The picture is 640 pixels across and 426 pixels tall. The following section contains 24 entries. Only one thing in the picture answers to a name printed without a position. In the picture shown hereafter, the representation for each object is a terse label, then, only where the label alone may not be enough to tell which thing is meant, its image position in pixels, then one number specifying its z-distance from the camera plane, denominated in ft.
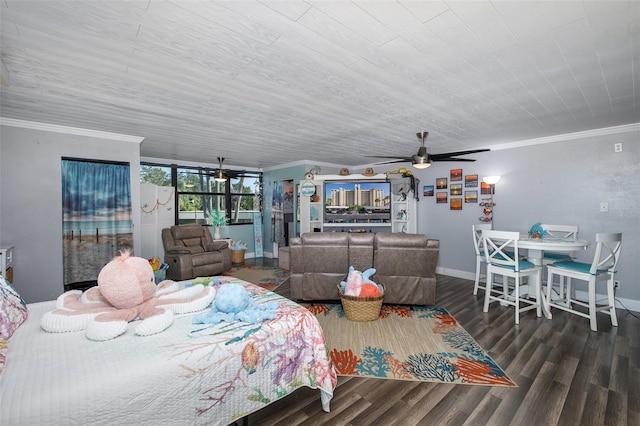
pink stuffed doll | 4.48
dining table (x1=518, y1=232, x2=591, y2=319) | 10.09
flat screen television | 19.63
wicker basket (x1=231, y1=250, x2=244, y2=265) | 21.11
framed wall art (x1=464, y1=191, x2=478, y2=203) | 16.29
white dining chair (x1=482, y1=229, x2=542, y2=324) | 10.40
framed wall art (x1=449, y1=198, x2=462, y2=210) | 17.00
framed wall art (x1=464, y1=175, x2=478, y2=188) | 16.28
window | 20.20
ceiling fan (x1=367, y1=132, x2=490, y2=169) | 12.24
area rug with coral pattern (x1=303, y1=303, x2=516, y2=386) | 7.10
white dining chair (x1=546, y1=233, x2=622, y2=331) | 9.57
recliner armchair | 15.76
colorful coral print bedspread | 3.19
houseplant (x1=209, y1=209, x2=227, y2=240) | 21.66
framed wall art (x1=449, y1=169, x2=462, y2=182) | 17.01
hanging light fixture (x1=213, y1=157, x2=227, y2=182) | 17.79
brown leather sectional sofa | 11.09
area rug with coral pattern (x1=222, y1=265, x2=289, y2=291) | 15.81
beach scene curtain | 12.13
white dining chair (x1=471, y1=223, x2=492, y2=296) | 12.94
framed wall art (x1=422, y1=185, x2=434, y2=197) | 18.51
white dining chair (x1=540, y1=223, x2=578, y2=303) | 11.72
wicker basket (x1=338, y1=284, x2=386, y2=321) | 10.00
